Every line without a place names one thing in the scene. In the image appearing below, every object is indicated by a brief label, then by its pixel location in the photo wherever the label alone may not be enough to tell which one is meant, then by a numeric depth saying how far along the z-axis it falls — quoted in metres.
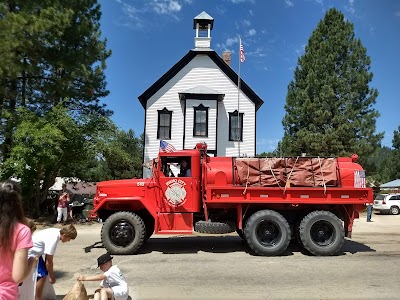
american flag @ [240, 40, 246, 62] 22.65
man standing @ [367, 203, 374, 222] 19.69
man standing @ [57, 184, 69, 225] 16.23
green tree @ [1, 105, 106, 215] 15.08
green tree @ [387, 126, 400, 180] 50.47
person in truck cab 9.72
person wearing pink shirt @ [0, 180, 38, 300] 2.65
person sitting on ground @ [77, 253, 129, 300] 4.77
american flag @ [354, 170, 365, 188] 9.56
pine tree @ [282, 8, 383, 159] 25.58
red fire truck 9.35
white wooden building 22.70
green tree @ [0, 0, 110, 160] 15.96
